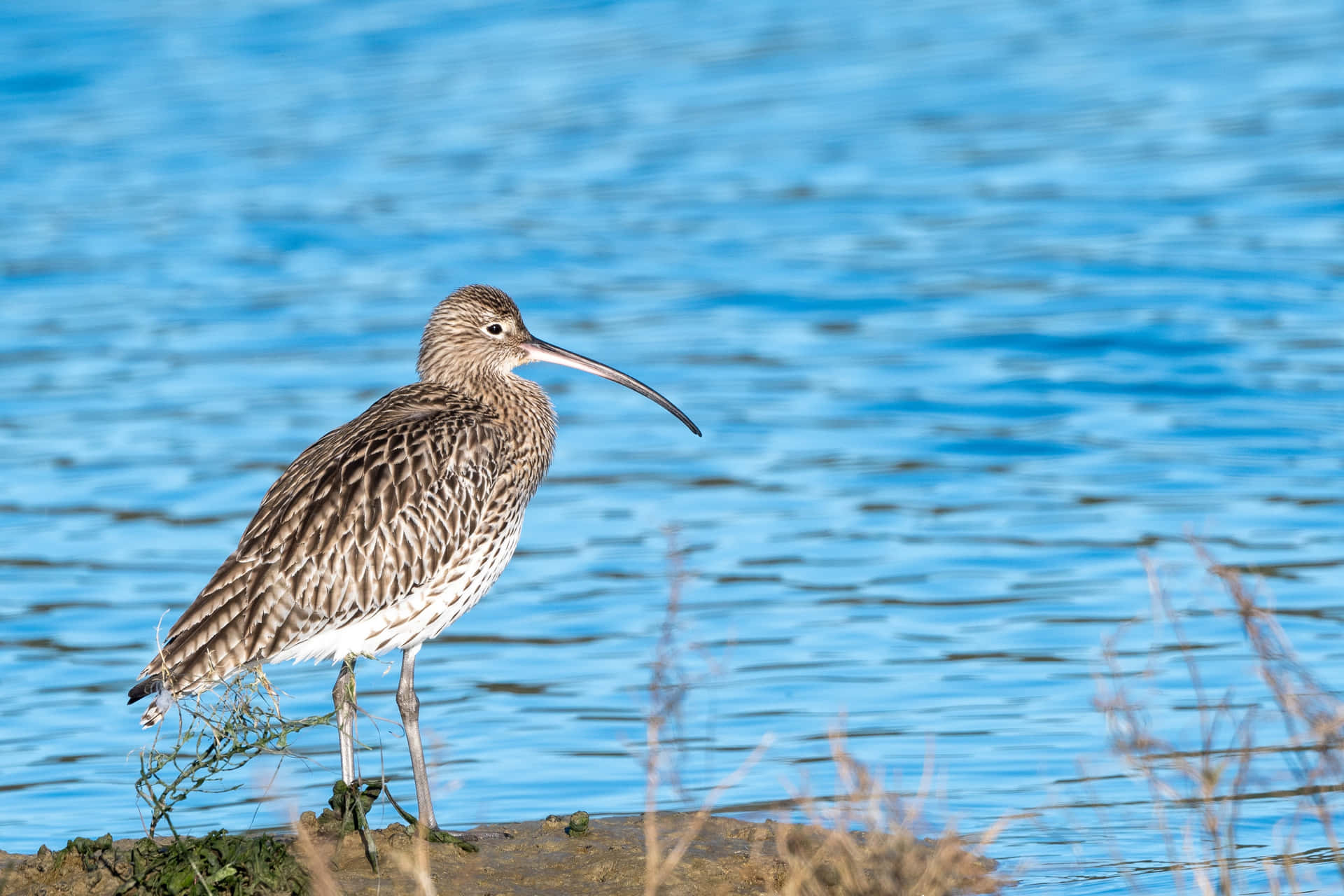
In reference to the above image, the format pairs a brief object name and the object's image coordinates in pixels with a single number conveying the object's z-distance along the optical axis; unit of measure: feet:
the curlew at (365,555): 48.37
